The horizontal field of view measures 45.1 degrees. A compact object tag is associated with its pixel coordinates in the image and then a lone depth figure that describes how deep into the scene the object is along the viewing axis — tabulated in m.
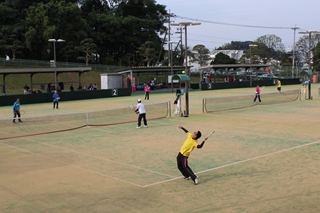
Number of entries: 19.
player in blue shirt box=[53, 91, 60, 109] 33.78
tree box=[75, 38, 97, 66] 77.67
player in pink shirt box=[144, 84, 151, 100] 42.41
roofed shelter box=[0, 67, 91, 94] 43.06
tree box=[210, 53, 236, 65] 97.34
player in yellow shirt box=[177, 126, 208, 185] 10.55
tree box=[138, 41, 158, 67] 84.19
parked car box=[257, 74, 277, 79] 79.75
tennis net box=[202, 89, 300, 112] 31.55
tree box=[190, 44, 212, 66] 111.00
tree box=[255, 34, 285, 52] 123.31
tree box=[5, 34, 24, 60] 75.69
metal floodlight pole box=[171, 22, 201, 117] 26.44
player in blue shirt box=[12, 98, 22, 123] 24.33
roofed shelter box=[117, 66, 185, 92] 58.20
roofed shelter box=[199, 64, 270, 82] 63.64
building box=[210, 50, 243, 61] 183.02
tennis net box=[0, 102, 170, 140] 21.17
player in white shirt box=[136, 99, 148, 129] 21.48
